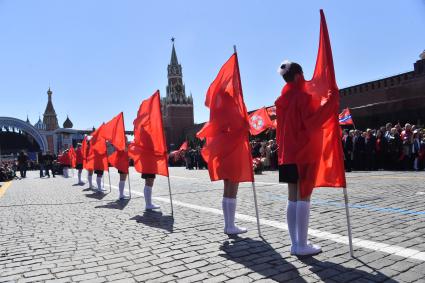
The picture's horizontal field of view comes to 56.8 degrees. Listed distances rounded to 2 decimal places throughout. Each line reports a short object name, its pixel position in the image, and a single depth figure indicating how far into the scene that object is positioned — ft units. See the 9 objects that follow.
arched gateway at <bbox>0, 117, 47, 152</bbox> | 228.84
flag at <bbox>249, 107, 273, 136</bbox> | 55.26
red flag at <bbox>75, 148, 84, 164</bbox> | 62.95
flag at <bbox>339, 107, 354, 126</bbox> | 58.90
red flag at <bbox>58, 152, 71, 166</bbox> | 82.62
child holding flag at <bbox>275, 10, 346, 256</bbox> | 13.78
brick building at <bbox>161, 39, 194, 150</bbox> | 300.48
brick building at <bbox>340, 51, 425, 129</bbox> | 69.82
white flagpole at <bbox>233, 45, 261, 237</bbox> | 17.39
